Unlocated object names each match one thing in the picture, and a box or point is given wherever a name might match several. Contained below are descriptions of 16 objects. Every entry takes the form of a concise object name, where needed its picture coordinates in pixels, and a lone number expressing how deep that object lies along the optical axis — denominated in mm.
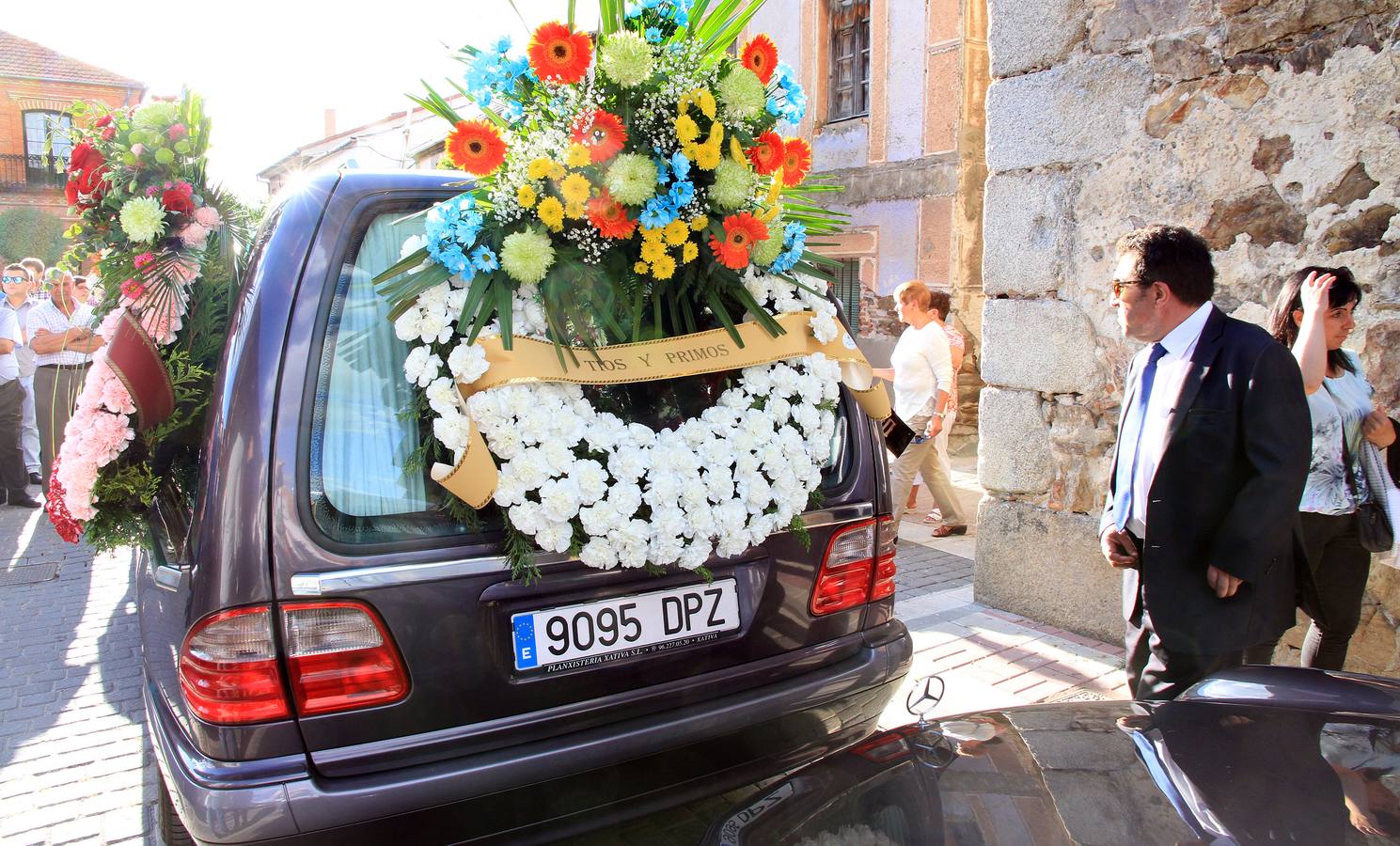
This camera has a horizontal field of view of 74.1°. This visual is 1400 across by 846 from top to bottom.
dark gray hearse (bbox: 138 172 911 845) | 1876
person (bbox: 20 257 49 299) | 8844
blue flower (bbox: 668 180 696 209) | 2189
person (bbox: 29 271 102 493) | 6854
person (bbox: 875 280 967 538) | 6246
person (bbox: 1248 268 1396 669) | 2928
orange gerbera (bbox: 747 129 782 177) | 2361
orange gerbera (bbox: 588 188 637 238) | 2145
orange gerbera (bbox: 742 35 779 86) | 2311
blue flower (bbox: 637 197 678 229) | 2162
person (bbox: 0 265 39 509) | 8031
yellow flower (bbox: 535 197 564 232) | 2104
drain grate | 5906
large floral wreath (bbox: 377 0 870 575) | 2057
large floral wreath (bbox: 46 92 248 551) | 2488
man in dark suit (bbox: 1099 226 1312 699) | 2334
